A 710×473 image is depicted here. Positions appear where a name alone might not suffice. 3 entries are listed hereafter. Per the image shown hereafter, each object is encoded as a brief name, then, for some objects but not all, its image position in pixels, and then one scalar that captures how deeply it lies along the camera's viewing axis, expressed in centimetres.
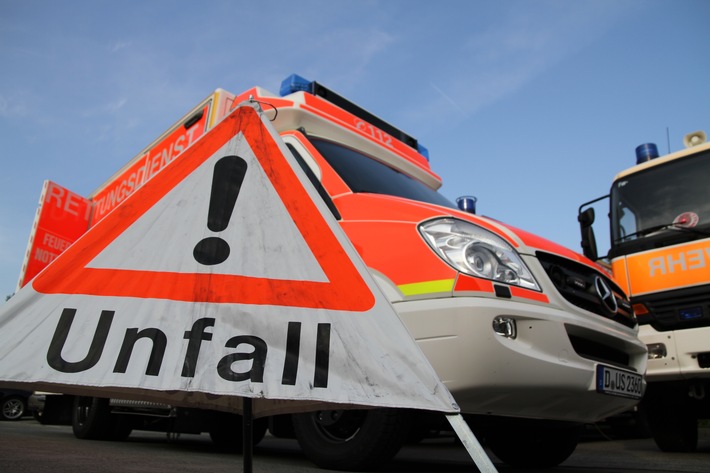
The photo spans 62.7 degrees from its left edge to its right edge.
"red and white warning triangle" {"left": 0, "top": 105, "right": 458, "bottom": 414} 154
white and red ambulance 295
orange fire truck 519
